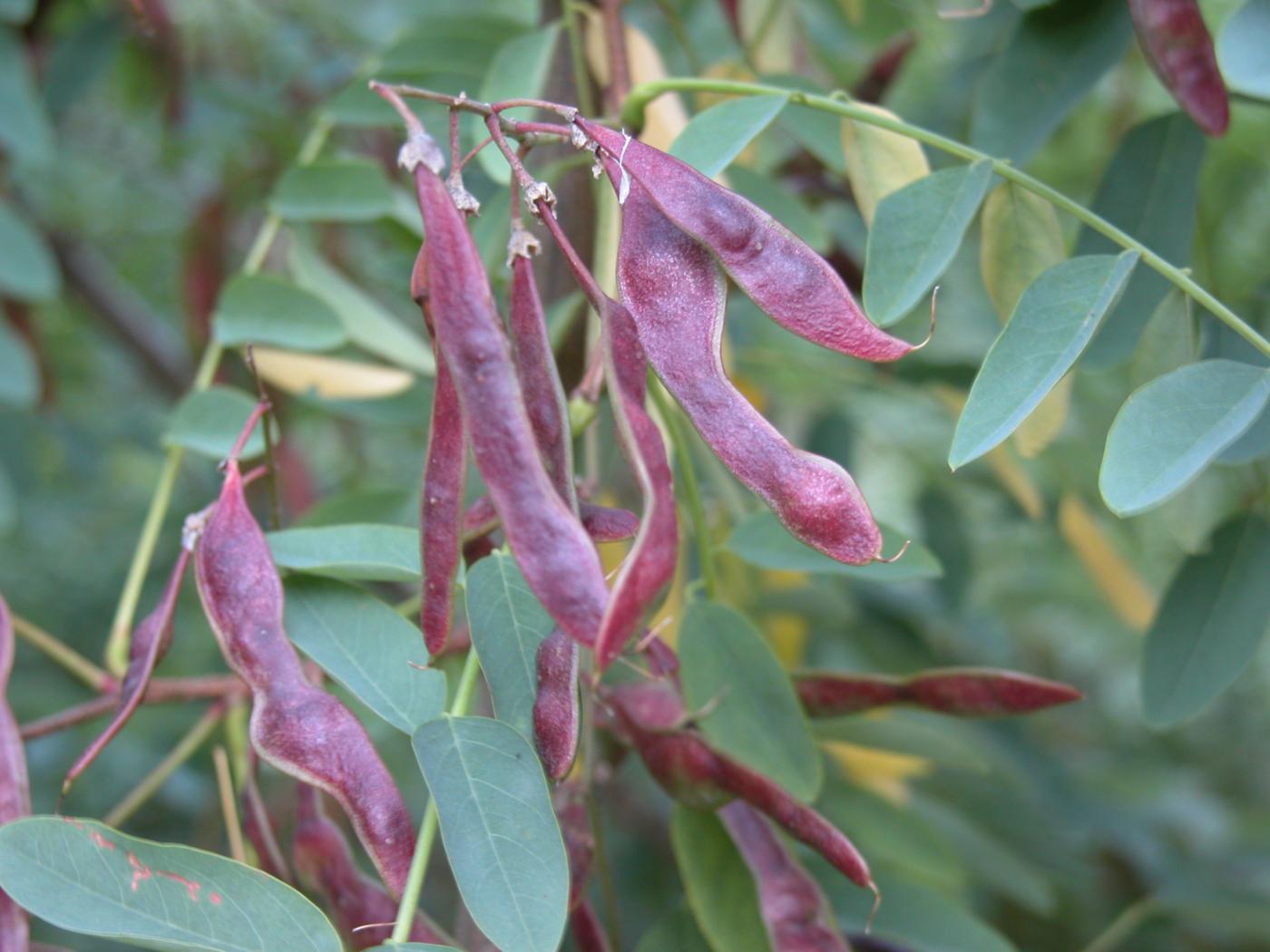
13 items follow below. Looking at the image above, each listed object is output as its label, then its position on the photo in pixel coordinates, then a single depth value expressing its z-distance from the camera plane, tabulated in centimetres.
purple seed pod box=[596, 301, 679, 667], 37
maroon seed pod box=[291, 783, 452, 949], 46
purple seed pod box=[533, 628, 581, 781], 41
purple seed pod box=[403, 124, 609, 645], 38
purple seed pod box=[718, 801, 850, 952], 46
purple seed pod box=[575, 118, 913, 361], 40
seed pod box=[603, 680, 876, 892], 45
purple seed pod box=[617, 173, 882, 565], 40
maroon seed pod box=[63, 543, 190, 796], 45
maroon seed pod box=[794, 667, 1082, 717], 48
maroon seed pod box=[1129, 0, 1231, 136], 47
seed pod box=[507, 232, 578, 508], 40
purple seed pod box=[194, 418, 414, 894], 42
